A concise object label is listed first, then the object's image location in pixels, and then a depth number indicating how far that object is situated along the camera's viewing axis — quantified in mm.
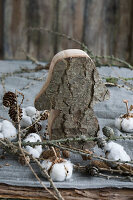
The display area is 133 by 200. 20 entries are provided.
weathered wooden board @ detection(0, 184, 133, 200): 783
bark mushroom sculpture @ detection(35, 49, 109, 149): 867
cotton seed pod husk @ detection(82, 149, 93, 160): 875
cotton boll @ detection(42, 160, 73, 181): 799
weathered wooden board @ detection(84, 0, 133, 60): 1895
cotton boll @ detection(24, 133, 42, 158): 853
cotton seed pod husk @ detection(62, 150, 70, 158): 883
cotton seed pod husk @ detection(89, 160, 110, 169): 835
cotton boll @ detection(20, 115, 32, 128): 997
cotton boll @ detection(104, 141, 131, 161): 838
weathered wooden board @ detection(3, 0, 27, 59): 1868
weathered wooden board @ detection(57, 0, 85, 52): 1873
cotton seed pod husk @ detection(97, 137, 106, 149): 866
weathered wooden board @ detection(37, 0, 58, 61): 1864
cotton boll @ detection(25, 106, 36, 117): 1028
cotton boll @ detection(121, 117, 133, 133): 1009
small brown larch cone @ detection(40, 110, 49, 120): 1017
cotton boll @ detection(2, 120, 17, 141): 912
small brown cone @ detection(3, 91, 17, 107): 973
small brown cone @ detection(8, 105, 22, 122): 960
